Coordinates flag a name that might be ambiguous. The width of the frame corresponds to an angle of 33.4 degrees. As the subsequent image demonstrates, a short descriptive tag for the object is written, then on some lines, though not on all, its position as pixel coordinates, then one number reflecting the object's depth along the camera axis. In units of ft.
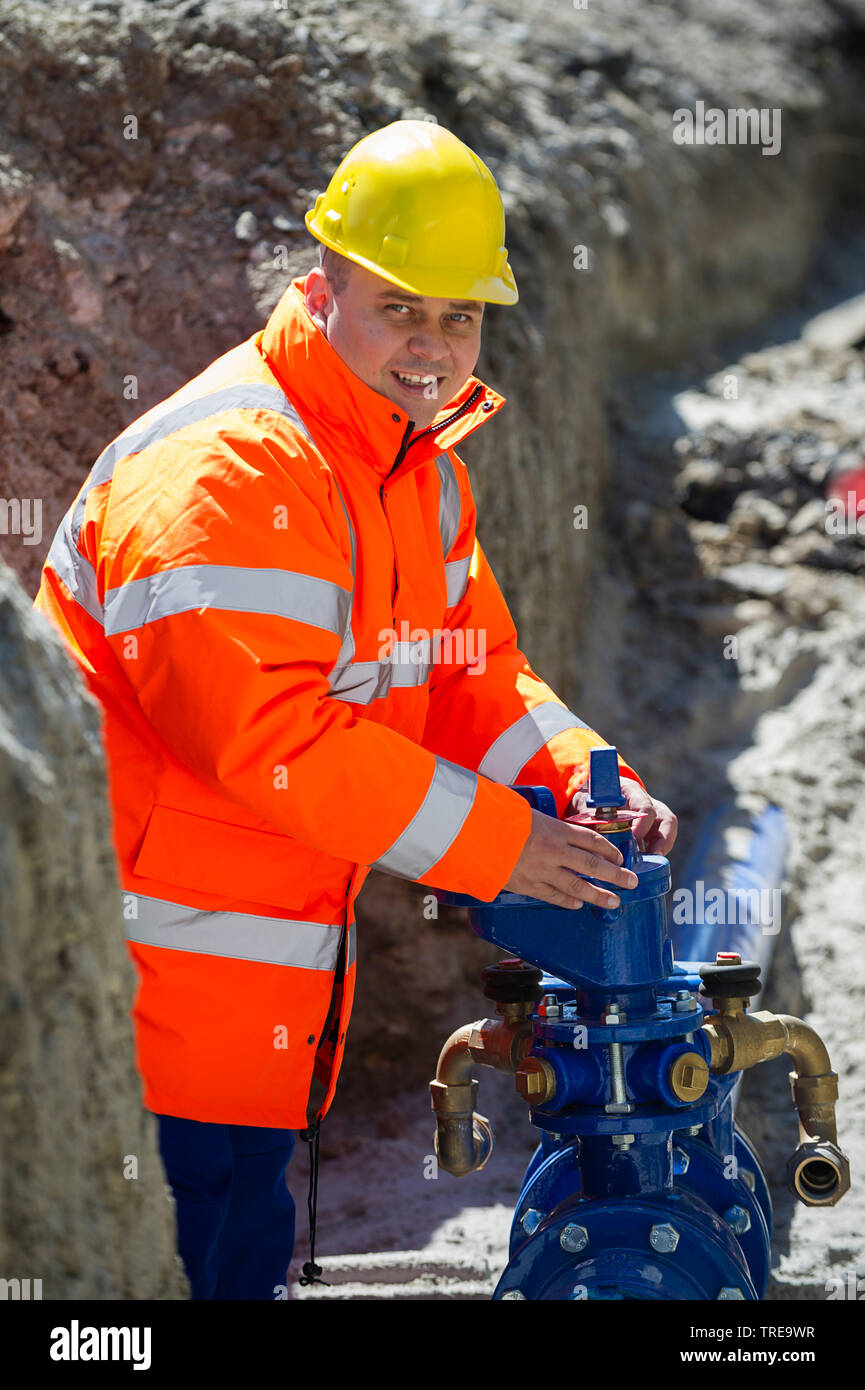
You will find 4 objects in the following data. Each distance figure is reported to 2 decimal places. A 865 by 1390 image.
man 6.68
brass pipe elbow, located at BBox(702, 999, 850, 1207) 8.32
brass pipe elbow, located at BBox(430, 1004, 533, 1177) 8.31
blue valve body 7.48
